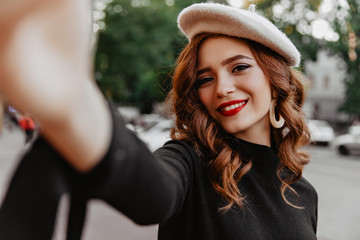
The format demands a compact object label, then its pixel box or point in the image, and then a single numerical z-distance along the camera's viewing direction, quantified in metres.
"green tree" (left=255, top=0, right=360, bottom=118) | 15.73
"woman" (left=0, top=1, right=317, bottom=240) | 1.15
